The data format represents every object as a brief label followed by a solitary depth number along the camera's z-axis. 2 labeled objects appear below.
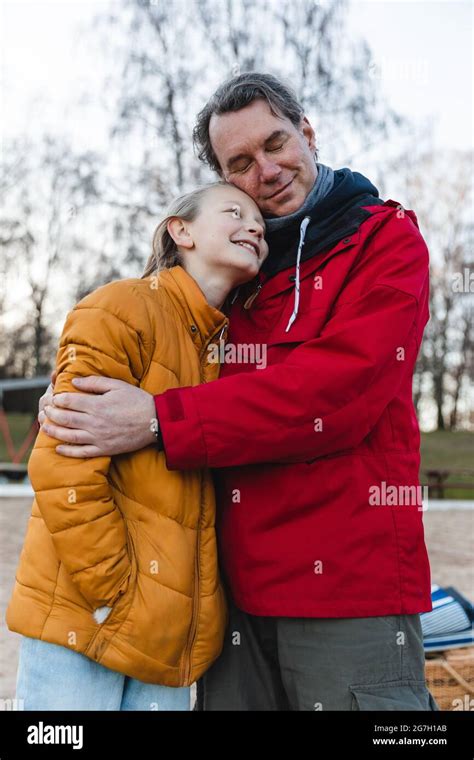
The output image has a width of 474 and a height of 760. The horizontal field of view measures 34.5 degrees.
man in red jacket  1.93
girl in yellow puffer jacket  1.88
